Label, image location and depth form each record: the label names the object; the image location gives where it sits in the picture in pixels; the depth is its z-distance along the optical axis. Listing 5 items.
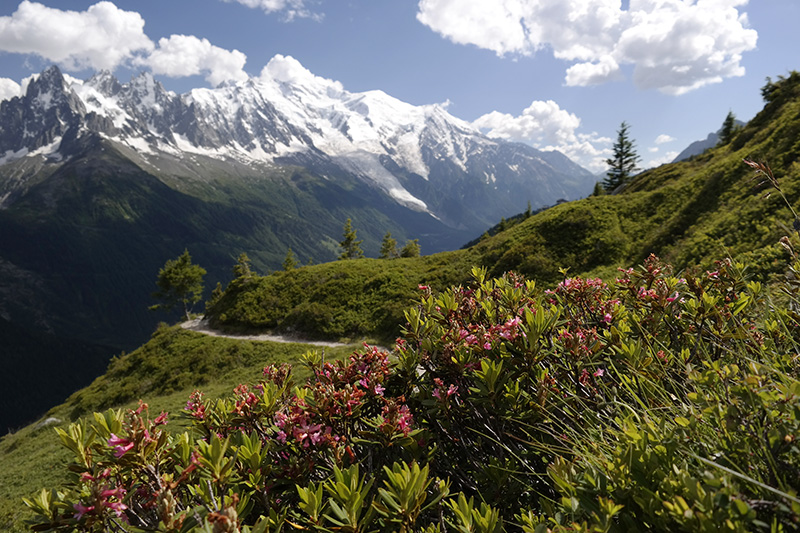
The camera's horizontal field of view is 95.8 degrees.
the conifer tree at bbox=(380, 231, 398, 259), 73.88
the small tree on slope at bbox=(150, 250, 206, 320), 51.72
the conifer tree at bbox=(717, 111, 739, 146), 53.38
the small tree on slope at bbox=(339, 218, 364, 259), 63.37
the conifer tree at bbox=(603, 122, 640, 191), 56.29
